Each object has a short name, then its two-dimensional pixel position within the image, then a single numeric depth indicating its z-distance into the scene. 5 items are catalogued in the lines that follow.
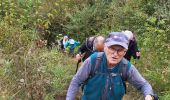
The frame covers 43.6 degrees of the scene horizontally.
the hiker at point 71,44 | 5.86
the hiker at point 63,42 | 5.94
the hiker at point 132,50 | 3.84
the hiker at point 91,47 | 3.25
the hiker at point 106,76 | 1.87
